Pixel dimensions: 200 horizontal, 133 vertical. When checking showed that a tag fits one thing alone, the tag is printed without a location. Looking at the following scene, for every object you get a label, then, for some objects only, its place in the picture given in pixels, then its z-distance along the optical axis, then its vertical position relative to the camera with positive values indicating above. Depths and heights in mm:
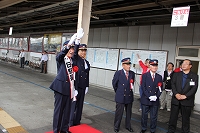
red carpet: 3410 -1431
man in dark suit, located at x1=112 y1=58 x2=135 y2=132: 3804 -721
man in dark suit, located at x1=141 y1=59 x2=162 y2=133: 3793 -734
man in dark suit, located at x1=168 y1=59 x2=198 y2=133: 3738 -694
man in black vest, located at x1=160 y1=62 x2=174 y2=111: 5570 -1161
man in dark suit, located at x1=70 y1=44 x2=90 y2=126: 3797 -698
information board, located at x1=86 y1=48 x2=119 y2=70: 8359 -84
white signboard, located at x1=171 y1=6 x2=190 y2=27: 3973 +986
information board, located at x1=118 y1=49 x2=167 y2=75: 6711 +77
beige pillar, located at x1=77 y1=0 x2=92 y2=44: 4031 +876
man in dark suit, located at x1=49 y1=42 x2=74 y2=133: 2986 -591
